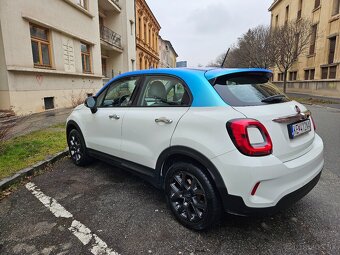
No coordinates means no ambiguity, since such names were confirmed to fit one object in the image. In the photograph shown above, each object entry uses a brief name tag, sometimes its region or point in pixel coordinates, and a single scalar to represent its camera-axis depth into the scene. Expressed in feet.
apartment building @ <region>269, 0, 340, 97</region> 68.49
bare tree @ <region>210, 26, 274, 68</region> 76.74
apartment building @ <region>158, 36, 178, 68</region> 161.94
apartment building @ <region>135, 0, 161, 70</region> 93.40
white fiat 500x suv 6.93
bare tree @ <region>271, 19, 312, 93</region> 68.64
